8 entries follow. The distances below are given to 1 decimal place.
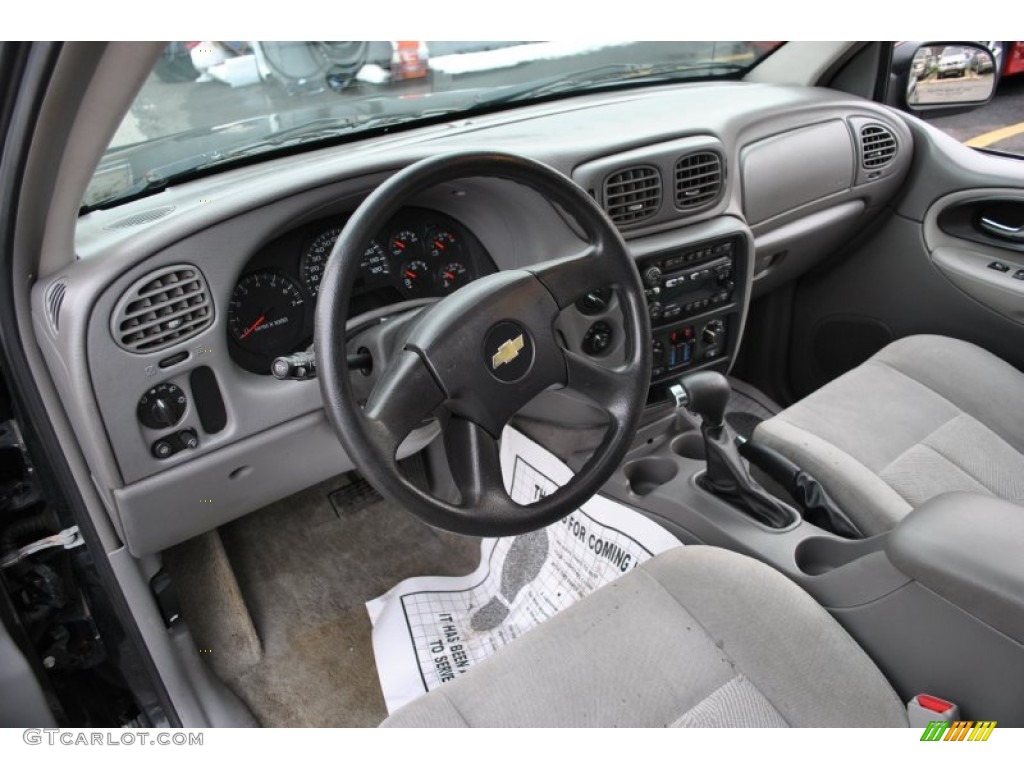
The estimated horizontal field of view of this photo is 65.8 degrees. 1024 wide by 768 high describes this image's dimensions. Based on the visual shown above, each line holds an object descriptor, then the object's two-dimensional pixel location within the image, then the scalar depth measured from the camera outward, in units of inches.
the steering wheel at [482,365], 35.6
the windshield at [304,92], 52.0
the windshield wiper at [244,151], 53.0
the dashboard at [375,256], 44.4
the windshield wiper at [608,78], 70.4
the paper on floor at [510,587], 57.4
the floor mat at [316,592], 65.3
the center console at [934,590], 36.6
